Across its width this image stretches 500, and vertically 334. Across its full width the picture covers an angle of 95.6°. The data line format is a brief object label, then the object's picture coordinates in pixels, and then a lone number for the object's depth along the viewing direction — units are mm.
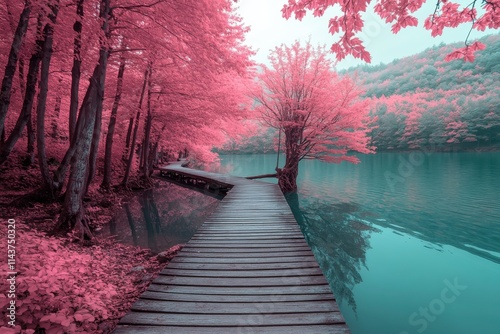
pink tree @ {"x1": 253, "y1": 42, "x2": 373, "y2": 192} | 12117
